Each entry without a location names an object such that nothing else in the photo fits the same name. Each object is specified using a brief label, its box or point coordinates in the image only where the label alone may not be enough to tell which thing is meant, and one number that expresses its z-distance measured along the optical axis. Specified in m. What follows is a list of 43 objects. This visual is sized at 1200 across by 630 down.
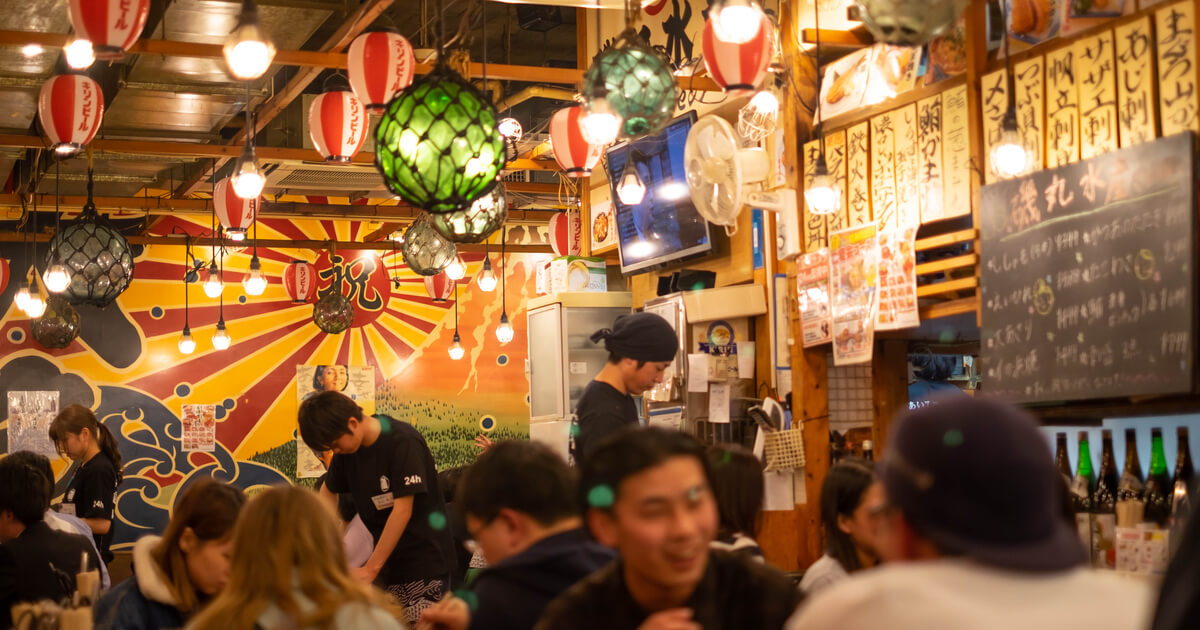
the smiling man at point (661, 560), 2.19
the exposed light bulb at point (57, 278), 7.26
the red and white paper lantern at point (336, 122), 7.42
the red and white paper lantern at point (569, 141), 6.69
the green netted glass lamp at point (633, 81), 4.60
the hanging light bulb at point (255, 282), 11.52
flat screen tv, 7.76
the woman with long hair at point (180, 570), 3.33
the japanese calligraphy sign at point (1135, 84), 4.51
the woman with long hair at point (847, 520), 3.62
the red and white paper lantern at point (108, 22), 4.86
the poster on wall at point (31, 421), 13.29
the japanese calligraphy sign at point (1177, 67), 4.33
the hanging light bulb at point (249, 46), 4.45
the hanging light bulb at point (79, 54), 5.55
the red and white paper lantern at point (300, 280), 13.14
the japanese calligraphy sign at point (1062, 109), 4.88
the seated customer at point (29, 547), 4.32
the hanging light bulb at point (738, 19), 4.31
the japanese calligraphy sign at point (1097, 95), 4.69
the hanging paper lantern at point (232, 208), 9.62
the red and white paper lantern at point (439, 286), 12.79
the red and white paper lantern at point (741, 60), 4.98
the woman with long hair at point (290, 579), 2.65
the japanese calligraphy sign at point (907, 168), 5.78
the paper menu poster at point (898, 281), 5.68
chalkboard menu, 4.30
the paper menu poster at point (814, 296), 6.36
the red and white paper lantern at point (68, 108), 7.03
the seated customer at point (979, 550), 1.47
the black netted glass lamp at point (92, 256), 7.14
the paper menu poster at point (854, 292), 5.98
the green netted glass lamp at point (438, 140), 3.74
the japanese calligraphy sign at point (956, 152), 5.46
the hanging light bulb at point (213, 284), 12.12
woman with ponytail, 7.32
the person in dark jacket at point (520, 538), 2.77
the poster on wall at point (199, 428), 13.86
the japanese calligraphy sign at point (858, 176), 6.14
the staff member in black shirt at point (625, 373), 5.25
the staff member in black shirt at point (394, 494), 5.54
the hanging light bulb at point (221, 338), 13.08
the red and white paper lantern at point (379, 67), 5.82
